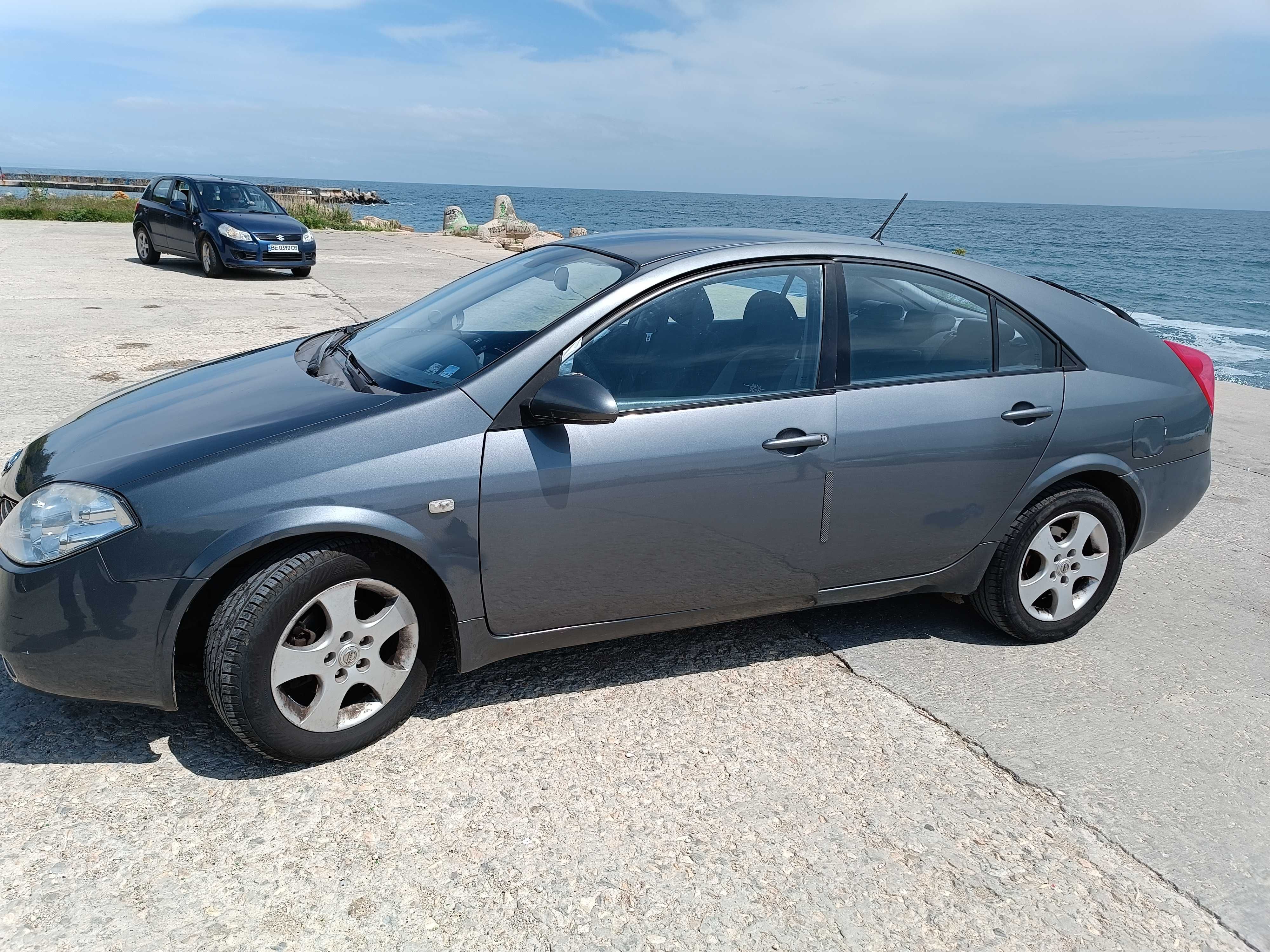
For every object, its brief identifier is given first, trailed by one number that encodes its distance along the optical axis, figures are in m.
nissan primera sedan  2.76
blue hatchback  15.36
